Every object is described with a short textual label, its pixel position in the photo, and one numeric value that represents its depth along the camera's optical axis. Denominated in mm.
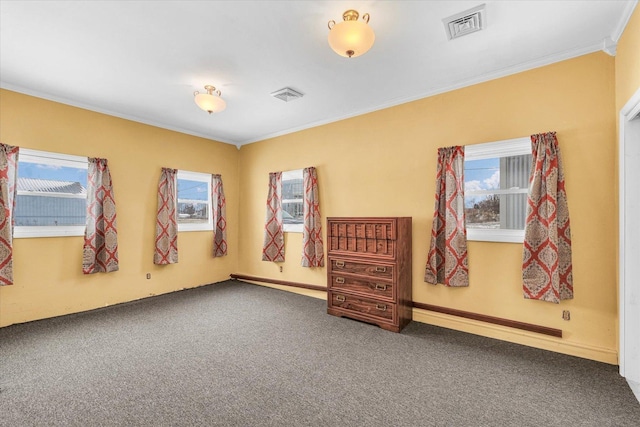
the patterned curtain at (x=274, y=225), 4902
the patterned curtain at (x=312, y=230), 4410
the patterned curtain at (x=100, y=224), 3764
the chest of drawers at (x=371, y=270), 3223
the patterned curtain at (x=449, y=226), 3129
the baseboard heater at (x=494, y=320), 2704
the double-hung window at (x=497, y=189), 2930
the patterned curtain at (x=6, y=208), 3132
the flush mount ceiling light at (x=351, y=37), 1909
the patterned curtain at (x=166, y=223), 4480
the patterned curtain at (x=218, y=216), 5246
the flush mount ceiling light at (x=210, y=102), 3010
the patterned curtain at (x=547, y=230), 2613
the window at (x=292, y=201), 4805
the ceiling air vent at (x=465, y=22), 2094
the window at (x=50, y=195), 3404
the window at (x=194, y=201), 4938
